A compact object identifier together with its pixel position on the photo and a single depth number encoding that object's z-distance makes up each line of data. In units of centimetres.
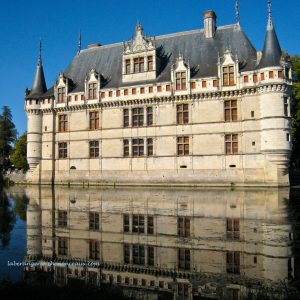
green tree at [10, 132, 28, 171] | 5409
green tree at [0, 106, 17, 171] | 6531
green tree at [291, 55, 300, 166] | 3578
